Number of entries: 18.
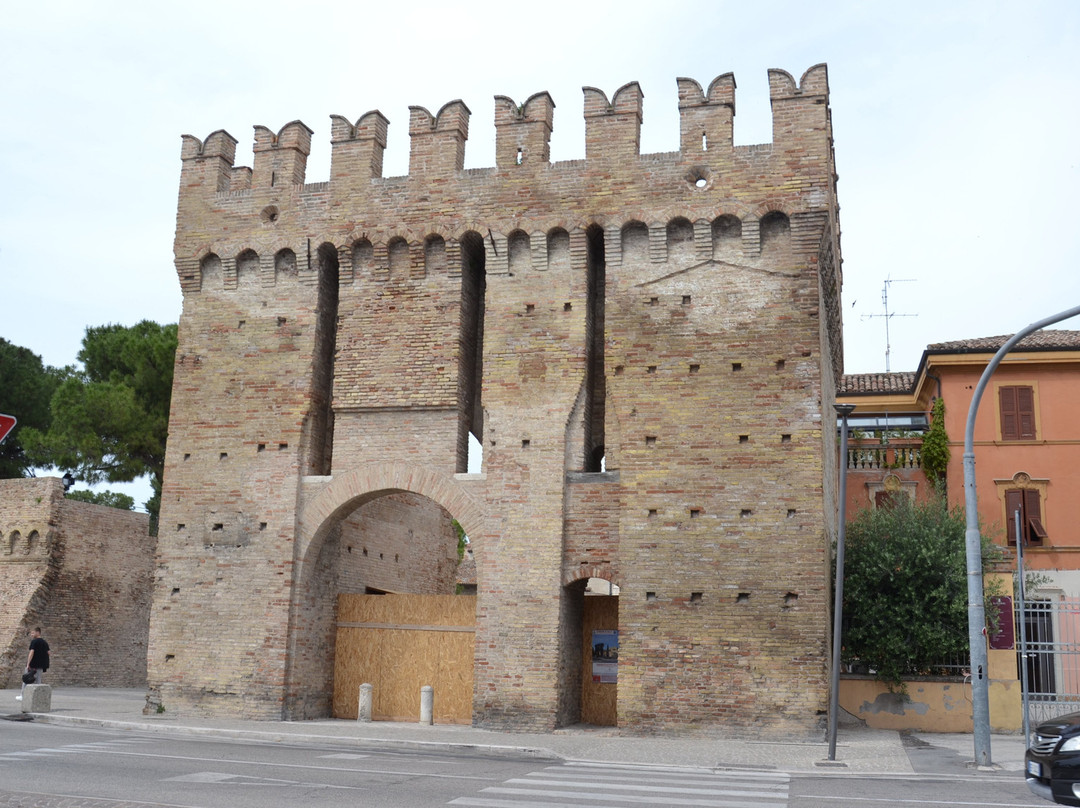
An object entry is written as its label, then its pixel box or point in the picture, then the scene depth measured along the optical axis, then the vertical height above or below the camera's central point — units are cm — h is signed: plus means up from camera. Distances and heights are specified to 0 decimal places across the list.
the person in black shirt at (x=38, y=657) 1730 -111
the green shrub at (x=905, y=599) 1683 +15
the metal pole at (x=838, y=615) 1229 -9
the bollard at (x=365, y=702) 1672 -166
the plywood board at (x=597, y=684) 1659 -123
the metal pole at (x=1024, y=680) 1258 -83
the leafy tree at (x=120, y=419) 2741 +442
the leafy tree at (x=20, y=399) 3256 +583
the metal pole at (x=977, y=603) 1173 +8
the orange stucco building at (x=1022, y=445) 2428 +391
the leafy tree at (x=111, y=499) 3228 +297
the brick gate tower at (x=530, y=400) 1501 +310
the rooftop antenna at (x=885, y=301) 3216 +928
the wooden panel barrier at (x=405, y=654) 1708 -93
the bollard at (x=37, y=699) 1596 -165
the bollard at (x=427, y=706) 1650 -168
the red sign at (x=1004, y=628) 1642 -26
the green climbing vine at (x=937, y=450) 2539 +379
